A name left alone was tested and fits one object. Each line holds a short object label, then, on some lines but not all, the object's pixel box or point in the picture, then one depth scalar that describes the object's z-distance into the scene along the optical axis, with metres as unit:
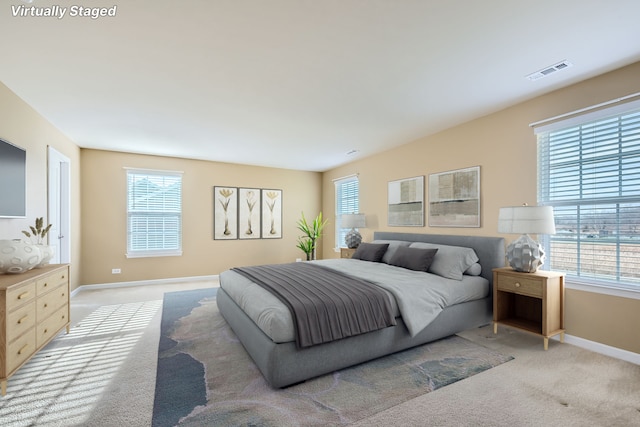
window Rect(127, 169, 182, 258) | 5.59
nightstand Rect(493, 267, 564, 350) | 2.77
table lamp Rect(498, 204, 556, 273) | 2.80
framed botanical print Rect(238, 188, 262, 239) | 6.54
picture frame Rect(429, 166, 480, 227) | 3.84
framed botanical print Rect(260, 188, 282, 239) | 6.79
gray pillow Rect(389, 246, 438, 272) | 3.66
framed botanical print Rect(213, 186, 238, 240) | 6.29
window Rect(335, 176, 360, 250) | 6.27
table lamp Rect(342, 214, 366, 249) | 5.59
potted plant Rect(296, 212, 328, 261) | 6.85
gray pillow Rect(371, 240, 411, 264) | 4.31
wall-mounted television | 2.73
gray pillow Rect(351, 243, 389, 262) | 4.46
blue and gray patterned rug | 1.86
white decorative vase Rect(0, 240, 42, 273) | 2.38
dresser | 2.06
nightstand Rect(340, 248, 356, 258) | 5.62
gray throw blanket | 2.24
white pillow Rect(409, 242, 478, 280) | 3.40
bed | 2.17
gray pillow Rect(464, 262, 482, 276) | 3.50
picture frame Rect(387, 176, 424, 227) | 4.64
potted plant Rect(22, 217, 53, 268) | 2.78
